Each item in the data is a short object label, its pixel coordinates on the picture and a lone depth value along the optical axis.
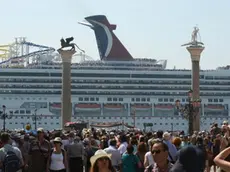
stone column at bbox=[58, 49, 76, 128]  42.16
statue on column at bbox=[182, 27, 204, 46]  46.74
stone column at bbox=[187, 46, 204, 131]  41.88
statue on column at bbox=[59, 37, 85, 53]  45.19
